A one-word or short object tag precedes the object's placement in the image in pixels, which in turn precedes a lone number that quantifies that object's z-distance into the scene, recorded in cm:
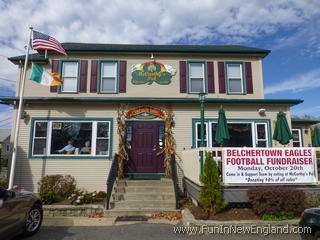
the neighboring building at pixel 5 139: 3598
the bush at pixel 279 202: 558
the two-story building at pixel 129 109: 916
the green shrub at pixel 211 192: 582
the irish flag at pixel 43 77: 877
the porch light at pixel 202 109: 716
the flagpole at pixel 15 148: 778
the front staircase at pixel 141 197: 688
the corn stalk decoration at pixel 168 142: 903
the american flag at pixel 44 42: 883
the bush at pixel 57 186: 799
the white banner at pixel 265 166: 612
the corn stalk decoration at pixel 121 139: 889
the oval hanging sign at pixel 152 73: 1070
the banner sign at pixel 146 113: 958
